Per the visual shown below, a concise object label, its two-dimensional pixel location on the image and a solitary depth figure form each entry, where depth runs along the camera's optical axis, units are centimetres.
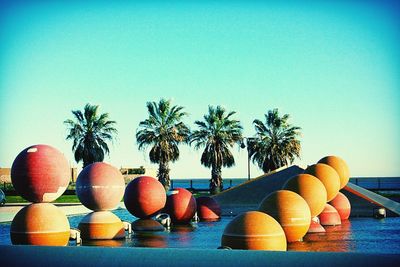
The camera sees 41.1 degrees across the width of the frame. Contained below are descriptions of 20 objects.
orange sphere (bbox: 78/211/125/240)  1877
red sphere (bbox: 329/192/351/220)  2659
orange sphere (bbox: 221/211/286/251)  1302
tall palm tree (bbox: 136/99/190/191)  4516
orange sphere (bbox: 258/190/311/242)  1673
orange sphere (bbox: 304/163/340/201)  2366
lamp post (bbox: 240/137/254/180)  4753
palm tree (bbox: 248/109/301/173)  4841
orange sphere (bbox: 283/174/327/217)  2030
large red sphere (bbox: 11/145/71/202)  1612
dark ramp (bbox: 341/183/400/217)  2971
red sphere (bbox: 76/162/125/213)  1892
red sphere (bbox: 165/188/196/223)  2452
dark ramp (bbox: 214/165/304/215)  3416
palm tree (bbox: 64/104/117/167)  4719
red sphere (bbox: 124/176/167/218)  2223
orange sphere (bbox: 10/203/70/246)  1554
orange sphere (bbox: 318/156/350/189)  2733
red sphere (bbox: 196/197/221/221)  2751
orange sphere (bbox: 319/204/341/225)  2361
